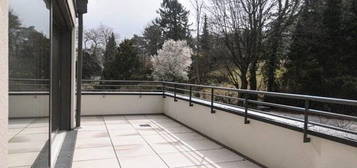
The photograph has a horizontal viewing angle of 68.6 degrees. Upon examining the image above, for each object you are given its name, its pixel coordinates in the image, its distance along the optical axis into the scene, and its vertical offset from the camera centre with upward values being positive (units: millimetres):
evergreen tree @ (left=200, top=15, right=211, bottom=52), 14145 +2305
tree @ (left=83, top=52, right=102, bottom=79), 20608 +720
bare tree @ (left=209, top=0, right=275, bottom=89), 11711 +2322
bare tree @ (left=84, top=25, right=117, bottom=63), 21781 +2933
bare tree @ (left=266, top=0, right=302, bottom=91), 11633 +2386
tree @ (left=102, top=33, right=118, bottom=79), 20281 +2059
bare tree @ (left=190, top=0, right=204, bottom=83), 14484 +3628
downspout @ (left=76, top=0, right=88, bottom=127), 5250 +535
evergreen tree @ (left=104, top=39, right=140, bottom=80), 18812 +935
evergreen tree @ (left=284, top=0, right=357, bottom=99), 11672 +1421
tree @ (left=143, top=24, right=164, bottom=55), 24720 +3603
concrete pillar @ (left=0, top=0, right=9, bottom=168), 781 -19
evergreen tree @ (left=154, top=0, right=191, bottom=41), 24391 +5395
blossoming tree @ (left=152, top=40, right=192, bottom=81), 19261 +1021
